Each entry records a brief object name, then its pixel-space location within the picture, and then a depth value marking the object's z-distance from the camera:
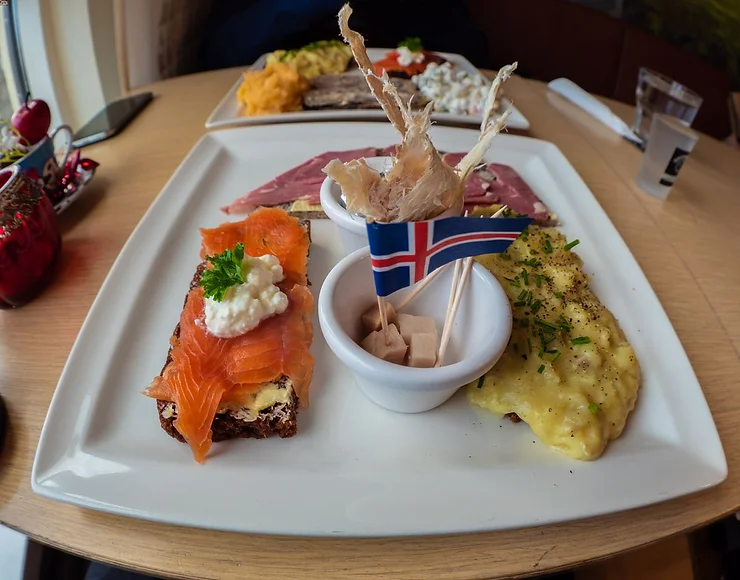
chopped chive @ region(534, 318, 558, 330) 0.27
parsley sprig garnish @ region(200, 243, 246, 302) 0.25
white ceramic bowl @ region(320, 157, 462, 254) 0.32
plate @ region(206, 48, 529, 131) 0.48
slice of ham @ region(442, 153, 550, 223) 0.39
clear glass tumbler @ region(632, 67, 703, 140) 0.50
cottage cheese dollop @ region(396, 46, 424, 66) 0.57
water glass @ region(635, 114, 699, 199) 0.42
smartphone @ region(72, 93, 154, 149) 0.46
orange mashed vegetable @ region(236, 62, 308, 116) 0.49
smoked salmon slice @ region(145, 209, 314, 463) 0.23
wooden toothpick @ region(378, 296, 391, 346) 0.25
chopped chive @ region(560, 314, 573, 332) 0.28
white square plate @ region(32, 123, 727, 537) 0.22
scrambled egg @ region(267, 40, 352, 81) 0.55
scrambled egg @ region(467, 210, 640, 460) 0.24
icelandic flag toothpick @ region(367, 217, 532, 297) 0.21
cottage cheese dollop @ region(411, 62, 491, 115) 0.51
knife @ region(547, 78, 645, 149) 0.50
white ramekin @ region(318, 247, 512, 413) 0.23
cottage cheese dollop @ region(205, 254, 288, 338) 0.25
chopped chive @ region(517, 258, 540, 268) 0.32
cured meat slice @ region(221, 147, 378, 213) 0.39
